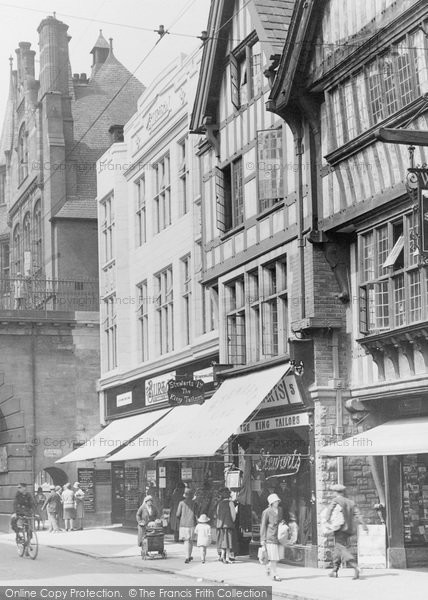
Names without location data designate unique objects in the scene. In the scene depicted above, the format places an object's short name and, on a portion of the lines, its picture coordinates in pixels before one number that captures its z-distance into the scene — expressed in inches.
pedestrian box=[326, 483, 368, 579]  770.2
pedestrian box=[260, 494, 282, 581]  804.0
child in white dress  933.2
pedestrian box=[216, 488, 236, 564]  919.7
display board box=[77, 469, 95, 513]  1653.5
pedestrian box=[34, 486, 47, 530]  1662.3
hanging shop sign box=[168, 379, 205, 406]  1156.5
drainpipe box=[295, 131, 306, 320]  892.6
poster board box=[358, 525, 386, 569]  821.9
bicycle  1011.9
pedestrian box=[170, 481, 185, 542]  1243.8
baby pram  984.3
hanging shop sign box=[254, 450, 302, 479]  928.9
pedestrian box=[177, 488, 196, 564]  949.8
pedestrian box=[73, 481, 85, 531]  1557.1
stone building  1752.0
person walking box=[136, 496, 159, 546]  1023.6
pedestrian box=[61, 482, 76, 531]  1512.1
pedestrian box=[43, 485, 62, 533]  1514.5
